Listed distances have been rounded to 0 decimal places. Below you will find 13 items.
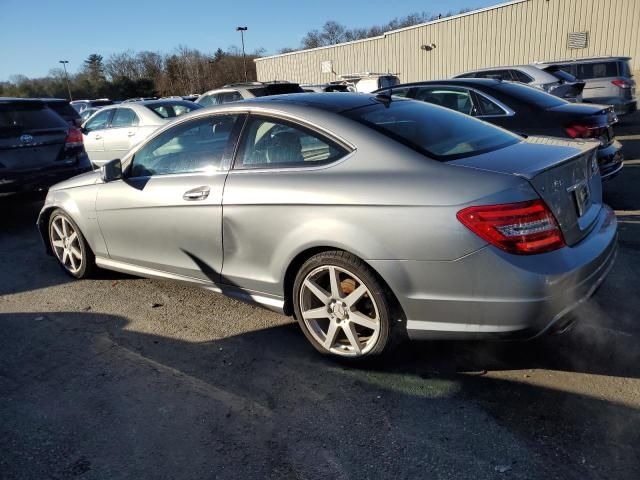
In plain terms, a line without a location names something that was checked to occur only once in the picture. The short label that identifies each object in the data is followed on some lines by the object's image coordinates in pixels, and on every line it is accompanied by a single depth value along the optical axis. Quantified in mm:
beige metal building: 25781
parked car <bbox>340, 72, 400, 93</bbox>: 17231
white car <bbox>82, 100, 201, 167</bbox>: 10633
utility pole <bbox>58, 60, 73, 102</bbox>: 62875
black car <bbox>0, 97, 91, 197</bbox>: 6375
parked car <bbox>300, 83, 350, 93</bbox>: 15411
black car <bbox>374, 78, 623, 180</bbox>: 5863
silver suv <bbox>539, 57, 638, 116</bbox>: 13469
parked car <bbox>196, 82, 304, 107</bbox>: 11727
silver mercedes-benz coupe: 2484
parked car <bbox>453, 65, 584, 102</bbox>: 10578
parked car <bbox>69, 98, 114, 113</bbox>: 28016
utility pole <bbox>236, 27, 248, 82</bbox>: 57875
